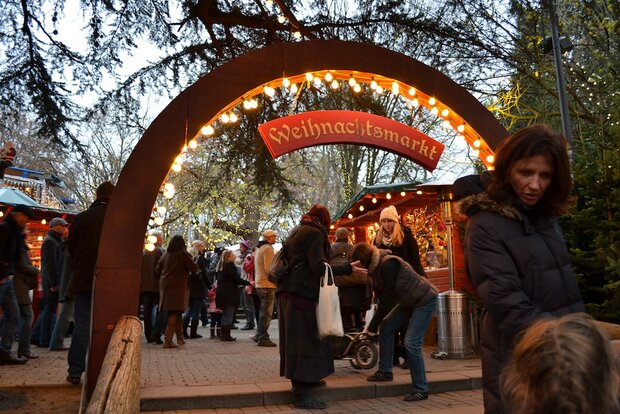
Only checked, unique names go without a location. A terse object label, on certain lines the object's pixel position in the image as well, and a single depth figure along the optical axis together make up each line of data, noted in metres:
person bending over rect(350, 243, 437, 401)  6.02
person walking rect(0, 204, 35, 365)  6.24
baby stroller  7.52
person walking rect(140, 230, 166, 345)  11.19
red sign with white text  6.95
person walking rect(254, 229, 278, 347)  10.59
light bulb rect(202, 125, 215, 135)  6.57
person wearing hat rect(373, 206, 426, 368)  7.84
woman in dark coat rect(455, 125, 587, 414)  2.29
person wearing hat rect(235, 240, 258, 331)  14.20
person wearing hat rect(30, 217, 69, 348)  9.40
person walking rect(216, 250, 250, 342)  11.45
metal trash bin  8.48
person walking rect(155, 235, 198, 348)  10.04
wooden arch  5.86
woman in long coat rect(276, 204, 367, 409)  5.68
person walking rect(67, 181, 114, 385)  6.25
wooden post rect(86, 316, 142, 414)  2.89
